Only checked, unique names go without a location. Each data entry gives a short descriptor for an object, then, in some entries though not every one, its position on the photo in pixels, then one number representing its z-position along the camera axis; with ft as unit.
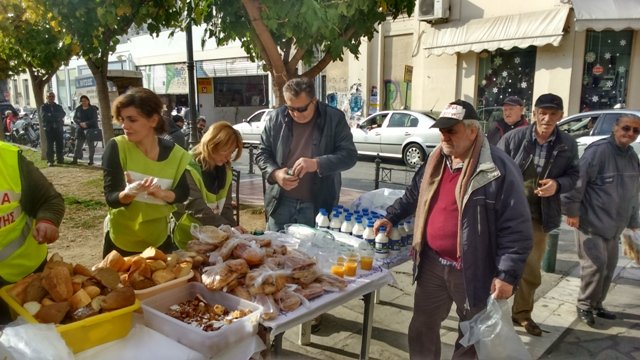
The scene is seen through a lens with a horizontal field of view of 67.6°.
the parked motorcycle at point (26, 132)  59.16
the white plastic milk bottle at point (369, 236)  11.25
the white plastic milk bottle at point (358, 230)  11.55
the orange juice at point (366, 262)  9.81
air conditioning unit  54.85
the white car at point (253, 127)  55.88
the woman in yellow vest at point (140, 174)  9.09
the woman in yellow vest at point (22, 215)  7.22
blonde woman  10.44
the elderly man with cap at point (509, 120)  17.30
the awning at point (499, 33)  46.86
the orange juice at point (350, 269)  9.37
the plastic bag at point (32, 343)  5.63
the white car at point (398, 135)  42.83
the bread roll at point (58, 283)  6.52
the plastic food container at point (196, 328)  6.51
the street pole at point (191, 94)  29.17
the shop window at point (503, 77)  51.67
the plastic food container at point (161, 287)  7.29
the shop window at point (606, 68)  46.88
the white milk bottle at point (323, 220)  11.94
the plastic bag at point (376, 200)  13.62
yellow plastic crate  6.19
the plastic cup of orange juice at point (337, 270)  9.26
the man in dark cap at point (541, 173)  12.56
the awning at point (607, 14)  44.21
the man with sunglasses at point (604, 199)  13.23
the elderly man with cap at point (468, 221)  8.56
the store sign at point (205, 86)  88.58
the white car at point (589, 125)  32.14
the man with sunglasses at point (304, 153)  12.17
